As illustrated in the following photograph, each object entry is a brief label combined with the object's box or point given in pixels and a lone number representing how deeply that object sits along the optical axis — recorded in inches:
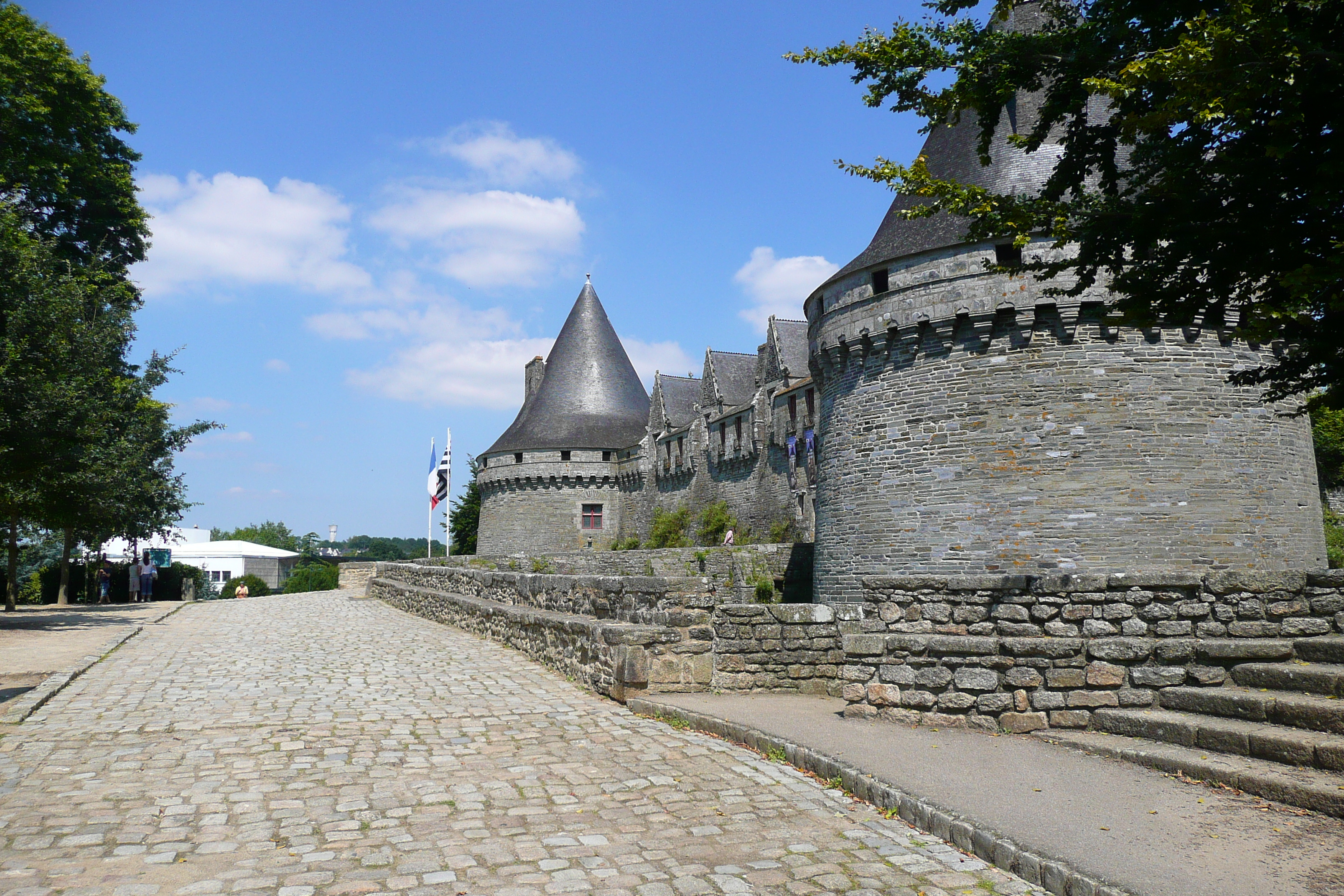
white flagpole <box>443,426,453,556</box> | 1318.9
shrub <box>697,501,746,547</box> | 1202.0
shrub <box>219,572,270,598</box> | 1508.4
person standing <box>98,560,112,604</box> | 912.3
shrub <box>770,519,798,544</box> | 1035.3
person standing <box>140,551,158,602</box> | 965.8
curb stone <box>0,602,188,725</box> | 263.0
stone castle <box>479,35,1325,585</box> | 523.2
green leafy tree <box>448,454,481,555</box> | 1978.3
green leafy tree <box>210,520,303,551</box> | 4837.6
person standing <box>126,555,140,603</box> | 935.7
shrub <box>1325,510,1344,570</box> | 893.8
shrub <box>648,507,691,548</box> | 1327.5
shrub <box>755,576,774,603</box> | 859.4
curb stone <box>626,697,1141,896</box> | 132.3
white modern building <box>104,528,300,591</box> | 2201.0
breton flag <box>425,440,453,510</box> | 1312.7
